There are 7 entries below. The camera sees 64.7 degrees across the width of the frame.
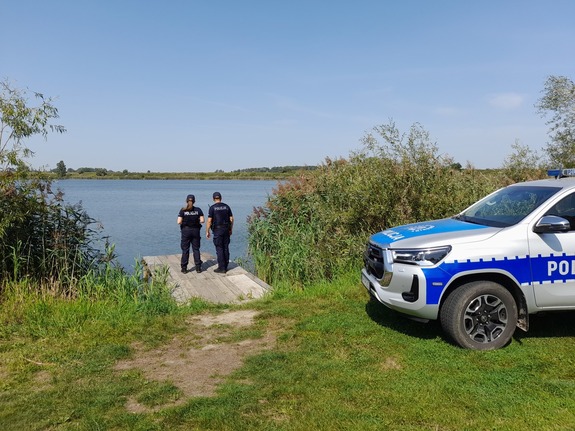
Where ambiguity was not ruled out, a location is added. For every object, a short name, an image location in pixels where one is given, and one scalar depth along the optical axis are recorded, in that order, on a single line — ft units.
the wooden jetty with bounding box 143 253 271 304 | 29.04
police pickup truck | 16.67
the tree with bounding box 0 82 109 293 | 26.45
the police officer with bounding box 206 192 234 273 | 35.76
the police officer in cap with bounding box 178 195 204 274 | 35.94
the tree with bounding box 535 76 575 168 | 74.79
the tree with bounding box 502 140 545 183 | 45.73
